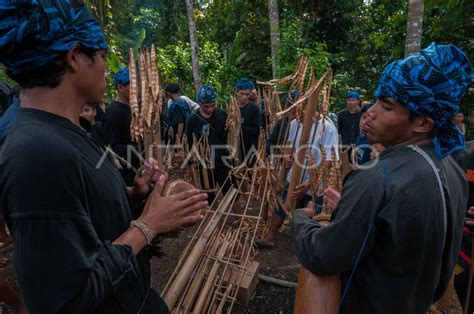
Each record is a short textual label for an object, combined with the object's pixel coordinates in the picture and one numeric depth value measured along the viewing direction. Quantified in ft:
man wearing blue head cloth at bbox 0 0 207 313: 2.78
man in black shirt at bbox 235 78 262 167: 17.16
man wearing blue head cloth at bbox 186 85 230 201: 15.19
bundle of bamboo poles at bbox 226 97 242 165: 15.93
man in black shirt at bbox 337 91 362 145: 20.84
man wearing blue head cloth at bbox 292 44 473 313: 3.87
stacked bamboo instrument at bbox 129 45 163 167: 5.00
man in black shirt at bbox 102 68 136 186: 11.16
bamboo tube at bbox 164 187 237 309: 7.46
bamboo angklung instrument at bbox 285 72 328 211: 7.96
